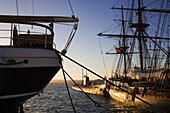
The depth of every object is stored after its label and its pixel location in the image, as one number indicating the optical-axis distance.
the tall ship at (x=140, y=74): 16.37
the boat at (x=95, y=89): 35.86
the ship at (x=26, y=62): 5.13
